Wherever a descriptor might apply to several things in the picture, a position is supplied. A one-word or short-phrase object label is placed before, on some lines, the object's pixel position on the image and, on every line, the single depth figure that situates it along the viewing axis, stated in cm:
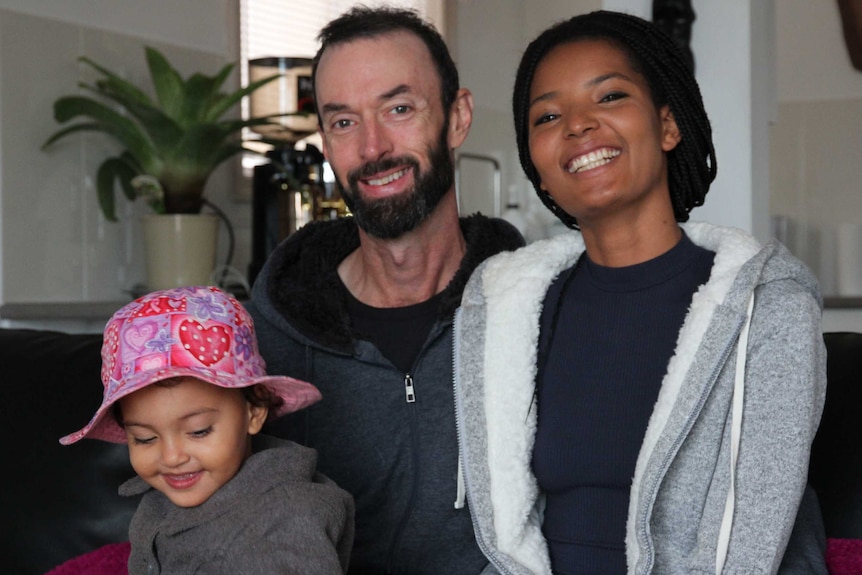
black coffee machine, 303
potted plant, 283
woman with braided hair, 137
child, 141
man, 181
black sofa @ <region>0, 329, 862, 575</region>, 191
